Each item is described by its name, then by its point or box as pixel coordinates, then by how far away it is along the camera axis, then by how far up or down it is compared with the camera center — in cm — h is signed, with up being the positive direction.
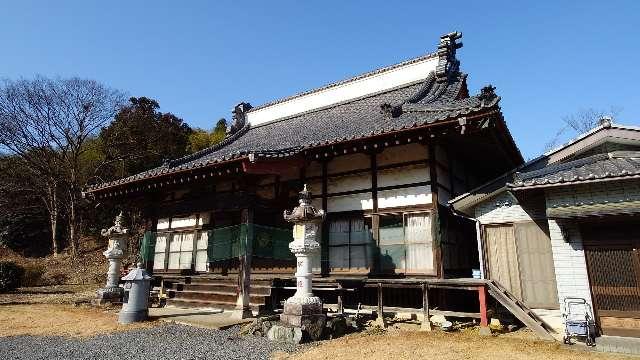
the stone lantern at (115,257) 1270 +0
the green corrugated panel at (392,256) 981 +10
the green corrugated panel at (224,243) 1072 +43
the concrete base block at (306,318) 736 -116
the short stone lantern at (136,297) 930 -99
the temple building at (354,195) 948 +186
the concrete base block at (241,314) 920 -133
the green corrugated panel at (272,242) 998 +44
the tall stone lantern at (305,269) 752 -21
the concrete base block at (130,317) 926 -143
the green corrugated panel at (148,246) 1295 +38
